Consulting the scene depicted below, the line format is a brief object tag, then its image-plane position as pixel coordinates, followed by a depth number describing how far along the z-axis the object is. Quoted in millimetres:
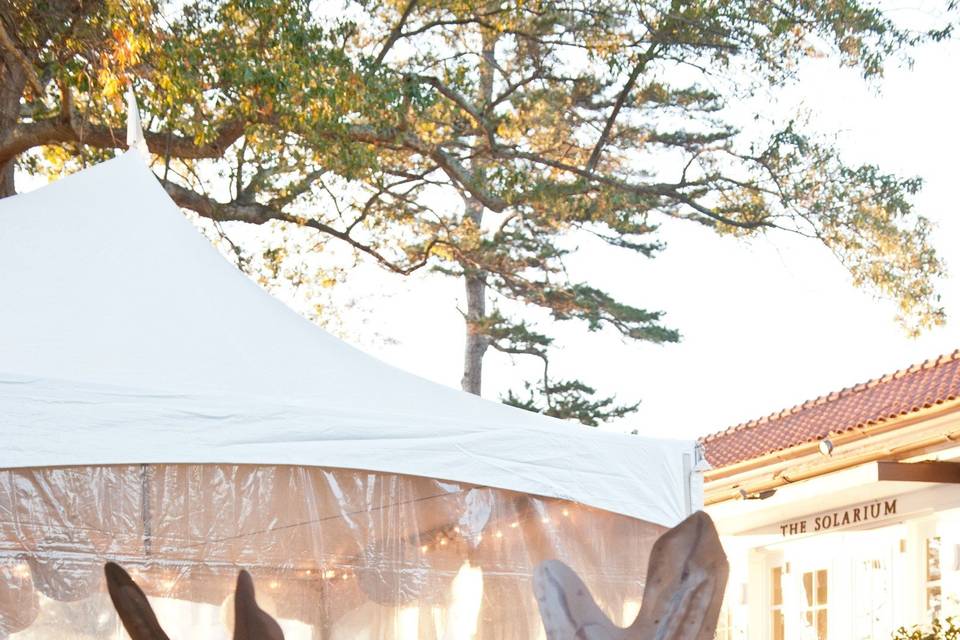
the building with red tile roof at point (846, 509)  8109
